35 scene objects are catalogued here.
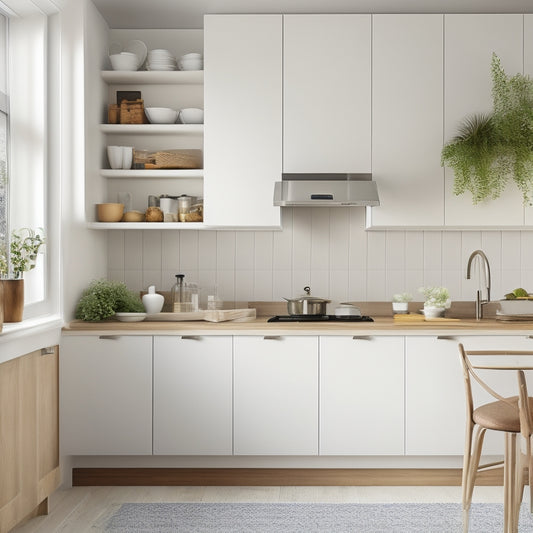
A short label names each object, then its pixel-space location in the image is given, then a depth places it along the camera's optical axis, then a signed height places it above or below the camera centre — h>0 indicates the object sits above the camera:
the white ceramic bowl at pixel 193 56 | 4.34 +1.20
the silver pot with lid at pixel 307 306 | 4.15 -0.30
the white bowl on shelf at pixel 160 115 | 4.32 +0.84
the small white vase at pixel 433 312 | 4.16 -0.34
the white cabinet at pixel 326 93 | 4.16 +0.94
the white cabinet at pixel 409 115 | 4.15 +0.81
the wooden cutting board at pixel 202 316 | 3.96 -0.35
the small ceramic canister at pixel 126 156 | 4.36 +0.59
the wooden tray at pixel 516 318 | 4.00 -0.36
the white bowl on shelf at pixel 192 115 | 4.34 +0.84
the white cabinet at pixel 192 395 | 3.81 -0.75
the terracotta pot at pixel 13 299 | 3.17 -0.20
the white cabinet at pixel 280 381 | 3.81 -0.68
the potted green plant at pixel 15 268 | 3.17 -0.07
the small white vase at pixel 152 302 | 4.19 -0.28
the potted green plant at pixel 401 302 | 4.29 -0.29
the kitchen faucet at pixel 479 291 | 4.11 -0.21
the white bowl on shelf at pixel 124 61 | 4.31 +1.16
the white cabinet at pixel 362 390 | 3.81 -0.72
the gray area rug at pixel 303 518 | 3.25 -1.25
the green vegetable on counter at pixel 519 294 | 4.14 -0.23
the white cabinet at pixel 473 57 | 4.15 +1.14
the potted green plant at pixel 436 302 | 4.16 -0.28
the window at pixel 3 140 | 3.40 +0.54
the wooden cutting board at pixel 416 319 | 4.02 -0.37
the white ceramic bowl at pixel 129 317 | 3.94 -0.35
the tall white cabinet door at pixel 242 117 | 4.16 +0.80
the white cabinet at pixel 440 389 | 3.80 -0.72
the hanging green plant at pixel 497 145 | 4.05 +0.62
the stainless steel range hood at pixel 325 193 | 3.98 +0.34
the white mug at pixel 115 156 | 4.35 +0.59
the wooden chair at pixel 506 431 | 2.68 -0.71
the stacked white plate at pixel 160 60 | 4.35 +1.18
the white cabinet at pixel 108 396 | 3.79 -0.76
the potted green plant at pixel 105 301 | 3.88 -0.27
